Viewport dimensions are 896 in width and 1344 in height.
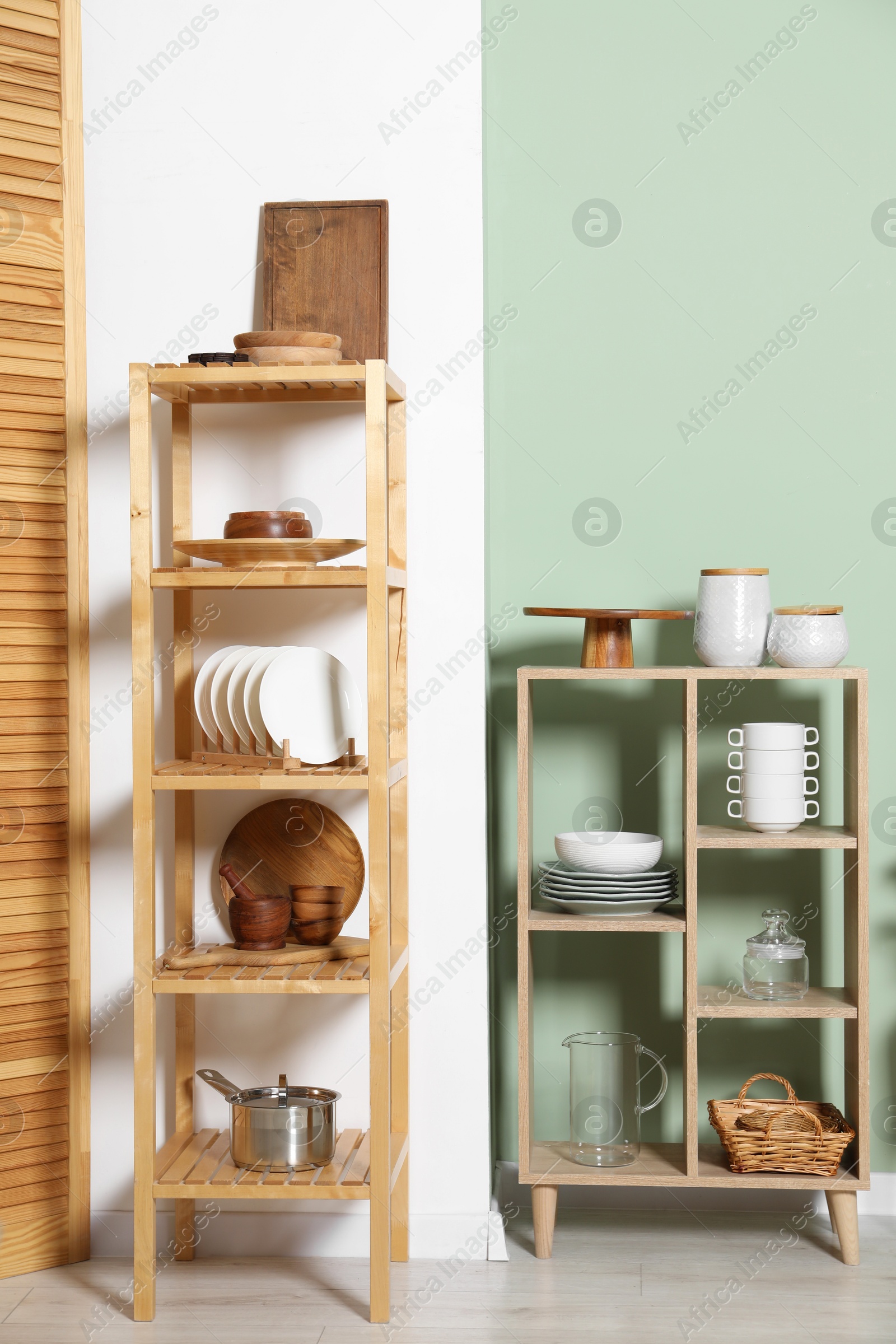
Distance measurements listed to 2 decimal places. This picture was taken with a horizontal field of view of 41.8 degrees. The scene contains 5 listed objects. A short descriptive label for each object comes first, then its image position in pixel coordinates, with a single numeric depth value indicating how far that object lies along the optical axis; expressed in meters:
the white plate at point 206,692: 2.18
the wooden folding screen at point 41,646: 2.26
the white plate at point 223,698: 2.16
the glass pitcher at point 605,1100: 2.32
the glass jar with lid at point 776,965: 2.30
